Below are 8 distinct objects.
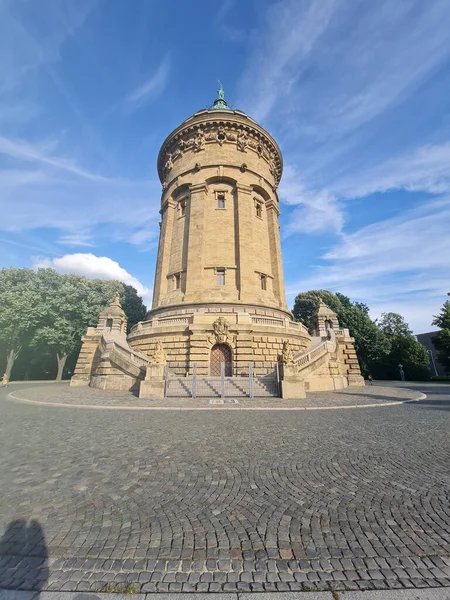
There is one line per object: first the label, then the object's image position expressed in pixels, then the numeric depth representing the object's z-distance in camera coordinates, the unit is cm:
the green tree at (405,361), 3509
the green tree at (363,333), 3894
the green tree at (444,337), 3222
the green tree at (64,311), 3119
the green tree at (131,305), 4318
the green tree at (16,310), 2870
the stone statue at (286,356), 1459
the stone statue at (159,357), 1456
